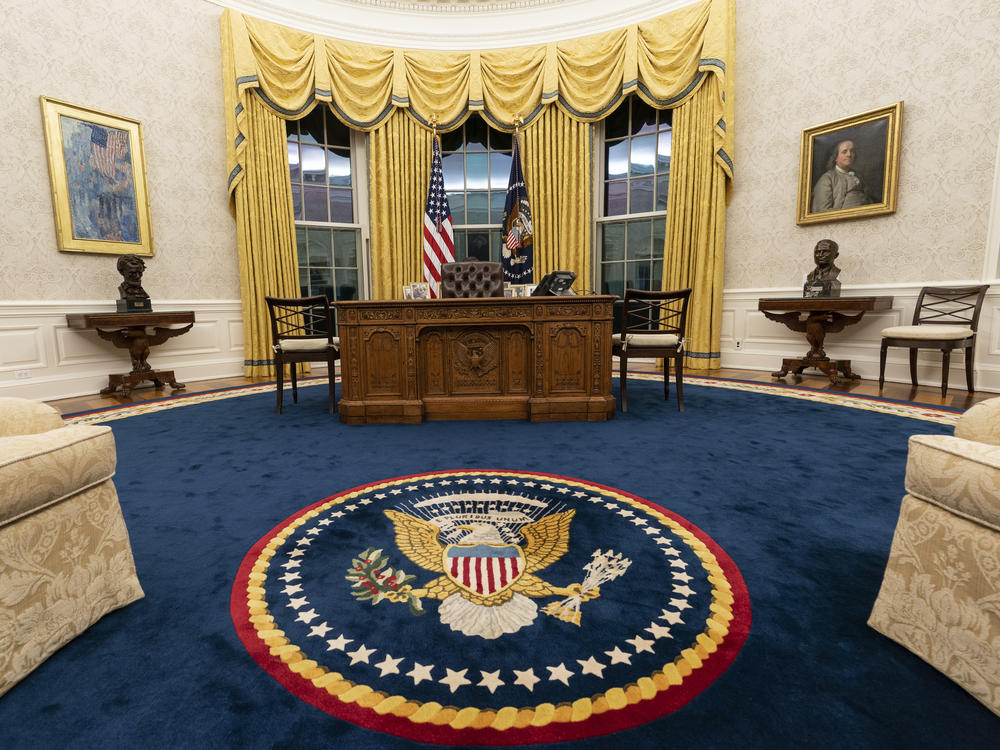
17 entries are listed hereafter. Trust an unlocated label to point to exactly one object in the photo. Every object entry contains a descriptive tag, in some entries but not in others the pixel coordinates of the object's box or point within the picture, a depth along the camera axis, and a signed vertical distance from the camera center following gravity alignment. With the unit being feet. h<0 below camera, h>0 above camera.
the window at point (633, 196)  18.90 +4.66
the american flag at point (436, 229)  17.93 +3.21
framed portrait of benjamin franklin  14.05 +4.33
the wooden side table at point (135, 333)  13.51 -0.34
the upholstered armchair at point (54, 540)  3.40 -1.66
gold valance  16.35 +8.70
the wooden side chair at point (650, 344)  11.57 -0.73
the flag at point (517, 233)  18.02 +3.04
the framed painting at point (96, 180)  13.66 +4.13
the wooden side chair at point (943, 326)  11.90 -0.42
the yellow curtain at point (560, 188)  18.66 +4.89
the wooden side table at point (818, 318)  13.91 -0.20
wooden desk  10.73 -0.96
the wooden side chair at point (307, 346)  11.83 -0.66
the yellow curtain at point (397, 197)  18.60 +4.60
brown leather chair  12.78 +0.98
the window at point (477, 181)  20.17 +5.60
